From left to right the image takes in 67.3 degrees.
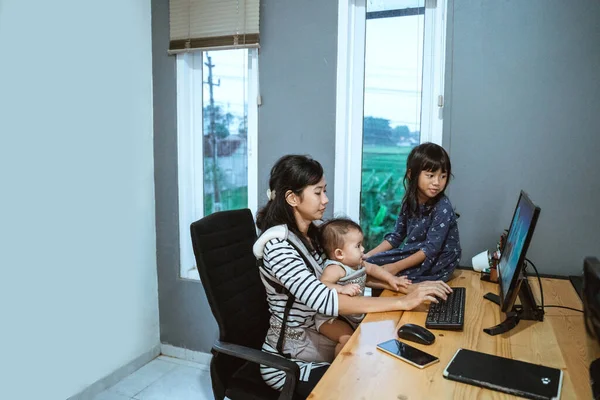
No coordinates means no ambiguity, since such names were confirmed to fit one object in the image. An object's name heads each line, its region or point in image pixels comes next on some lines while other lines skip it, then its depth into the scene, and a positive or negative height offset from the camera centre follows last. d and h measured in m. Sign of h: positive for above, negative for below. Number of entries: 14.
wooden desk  1.04 -0.58
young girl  1.98 -0.37
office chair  1.47 -0.59
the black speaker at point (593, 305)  0.76 -0.28
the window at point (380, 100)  2.45 +0.23
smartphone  1.17 -0.57
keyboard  1.42 -0.57
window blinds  2.59 +0.68
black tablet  1.03 -0.56
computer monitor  1.26 -0.41
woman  1.48 -0.48
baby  1.64 -0.49
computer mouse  1.30 -0.56
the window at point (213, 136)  2.81 +0.02
